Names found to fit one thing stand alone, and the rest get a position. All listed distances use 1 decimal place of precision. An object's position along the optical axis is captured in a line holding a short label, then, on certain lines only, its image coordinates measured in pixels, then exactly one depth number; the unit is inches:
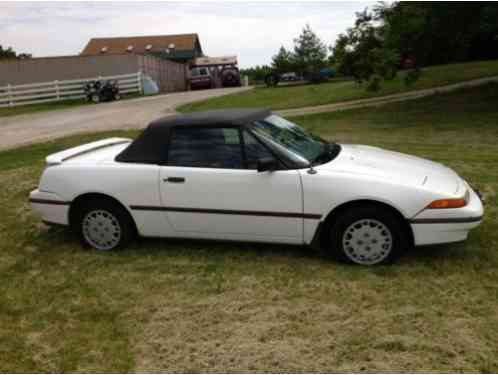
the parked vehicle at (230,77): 1678.2
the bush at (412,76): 716.0
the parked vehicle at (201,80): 1588.3
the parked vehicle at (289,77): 1873.8
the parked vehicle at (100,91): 1128.2
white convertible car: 171.3
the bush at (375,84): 700.0
